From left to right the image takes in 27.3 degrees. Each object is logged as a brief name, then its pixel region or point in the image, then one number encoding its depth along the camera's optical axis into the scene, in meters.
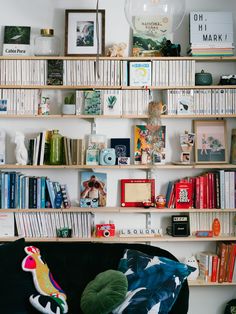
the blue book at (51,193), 3.68
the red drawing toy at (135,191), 3.77
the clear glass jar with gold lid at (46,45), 3.67
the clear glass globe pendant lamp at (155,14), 1.56
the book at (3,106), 3.68
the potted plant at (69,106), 3.67
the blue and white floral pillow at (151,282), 2.52
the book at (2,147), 3.69
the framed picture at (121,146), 3.75
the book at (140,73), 3.70
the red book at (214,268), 3.71
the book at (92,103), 3.68
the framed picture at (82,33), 3.71
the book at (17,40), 3.71
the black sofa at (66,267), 2.67
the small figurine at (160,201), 3.72
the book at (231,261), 3.71
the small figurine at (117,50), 3.68
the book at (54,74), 3.67
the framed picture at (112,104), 3.69
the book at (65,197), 3.69
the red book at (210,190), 3.74
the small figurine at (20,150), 3.65
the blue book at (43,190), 3.68
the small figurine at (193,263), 3.72
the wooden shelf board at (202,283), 3.67
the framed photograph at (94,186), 3.76
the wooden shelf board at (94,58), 3.64
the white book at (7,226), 3.69
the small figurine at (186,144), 3.72
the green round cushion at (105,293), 2.53
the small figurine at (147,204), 3.70
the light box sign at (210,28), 3.68
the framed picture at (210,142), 3.79
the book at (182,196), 3.74
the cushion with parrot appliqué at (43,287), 2.67
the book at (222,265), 3.71
